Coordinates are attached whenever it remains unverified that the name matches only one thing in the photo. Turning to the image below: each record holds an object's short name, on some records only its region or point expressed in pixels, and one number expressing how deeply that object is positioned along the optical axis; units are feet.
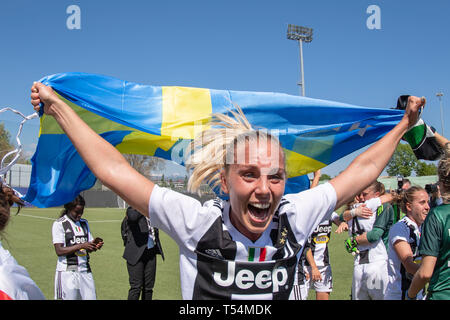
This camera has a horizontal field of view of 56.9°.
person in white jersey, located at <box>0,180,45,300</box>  5.58
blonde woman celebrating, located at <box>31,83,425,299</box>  6.14
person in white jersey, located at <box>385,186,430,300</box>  14.05
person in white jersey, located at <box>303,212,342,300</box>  21.57
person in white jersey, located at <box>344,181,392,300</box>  18.13
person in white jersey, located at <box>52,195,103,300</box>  18.45
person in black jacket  22.11
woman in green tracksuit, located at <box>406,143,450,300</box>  9.59
